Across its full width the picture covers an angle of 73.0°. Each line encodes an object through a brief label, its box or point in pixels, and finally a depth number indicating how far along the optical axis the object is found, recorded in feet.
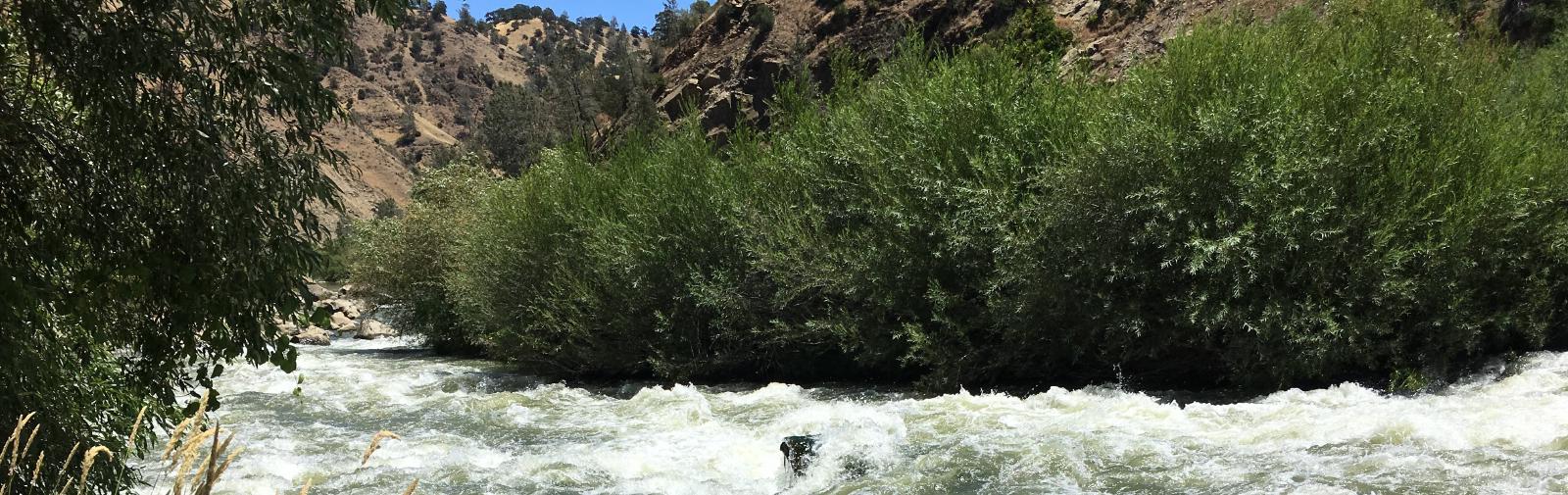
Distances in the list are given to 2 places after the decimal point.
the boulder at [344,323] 146.82
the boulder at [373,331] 141.90
